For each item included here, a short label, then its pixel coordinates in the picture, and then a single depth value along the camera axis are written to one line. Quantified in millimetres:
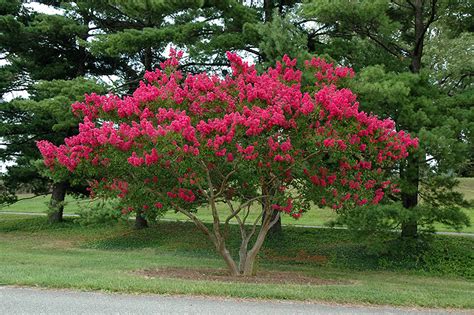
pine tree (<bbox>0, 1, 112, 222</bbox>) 21547
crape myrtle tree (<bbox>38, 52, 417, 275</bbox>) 8594
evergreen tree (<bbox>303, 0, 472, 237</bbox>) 12727
